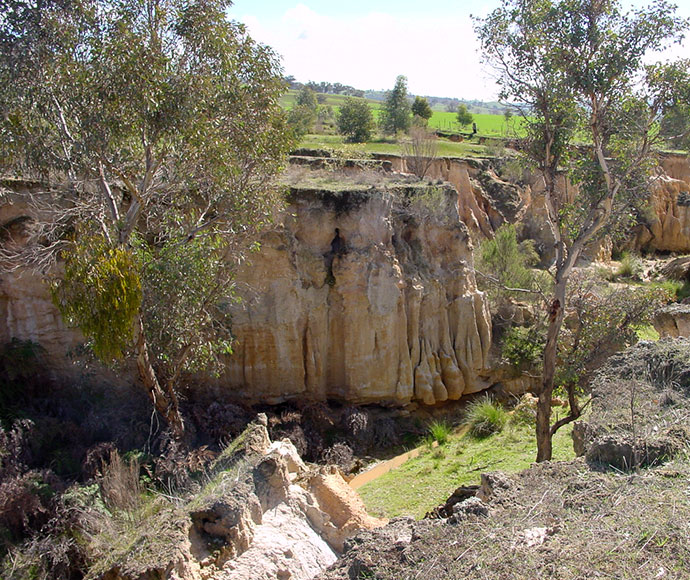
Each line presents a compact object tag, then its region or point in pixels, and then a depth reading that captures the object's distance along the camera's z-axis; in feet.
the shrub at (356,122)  97.96
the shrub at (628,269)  78.34
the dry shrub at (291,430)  37.33
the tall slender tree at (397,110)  115.75
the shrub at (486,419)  40.86
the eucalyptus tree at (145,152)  25.36
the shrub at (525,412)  41.42
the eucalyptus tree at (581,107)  29.22
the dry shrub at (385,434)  41.22
